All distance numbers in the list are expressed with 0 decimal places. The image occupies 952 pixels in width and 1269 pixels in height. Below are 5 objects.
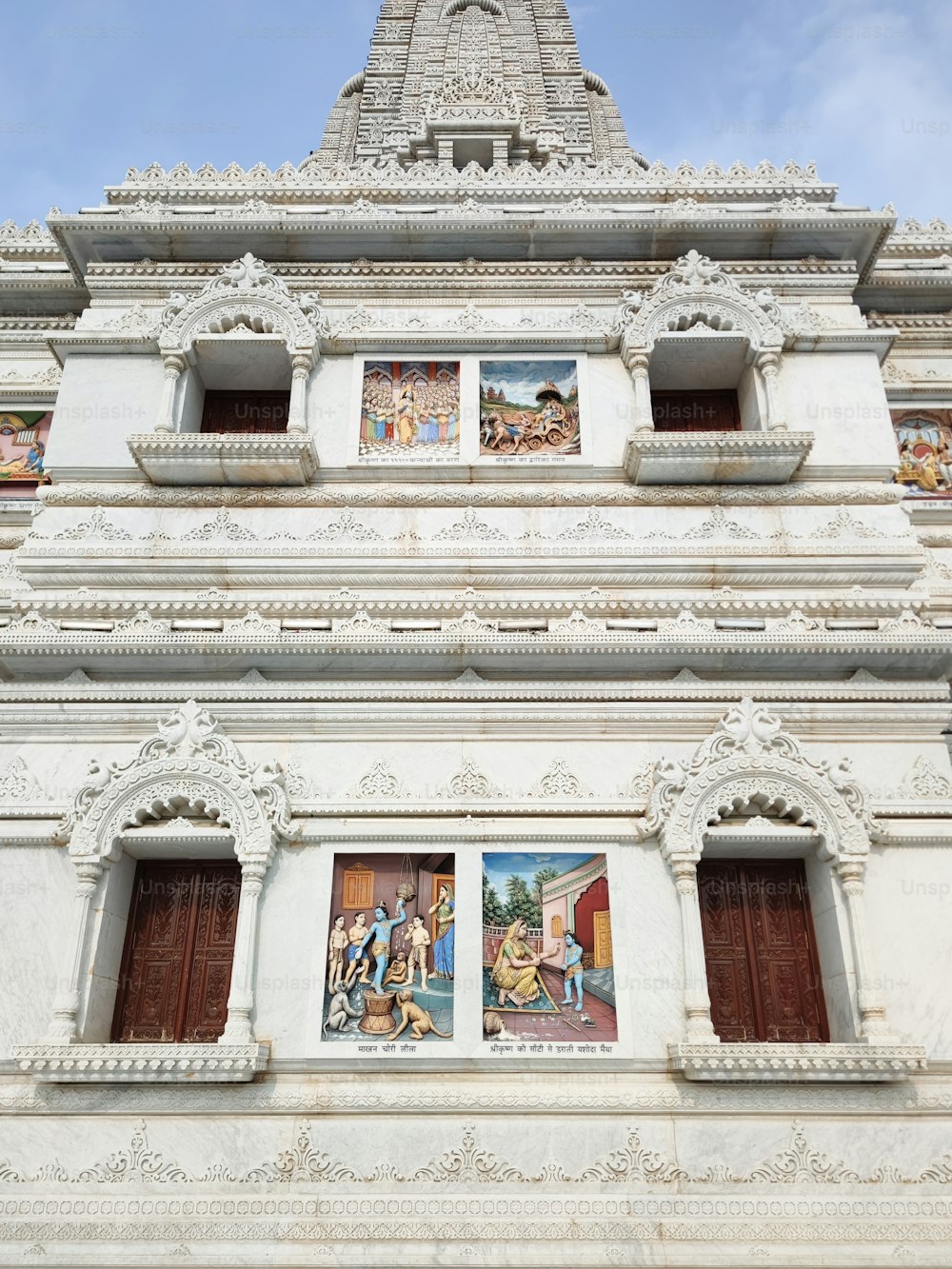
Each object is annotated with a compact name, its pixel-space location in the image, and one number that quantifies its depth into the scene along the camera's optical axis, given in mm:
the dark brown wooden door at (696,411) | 12391
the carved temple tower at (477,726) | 8266
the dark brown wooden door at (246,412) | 12398
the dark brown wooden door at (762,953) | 8992
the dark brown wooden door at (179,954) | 9070
